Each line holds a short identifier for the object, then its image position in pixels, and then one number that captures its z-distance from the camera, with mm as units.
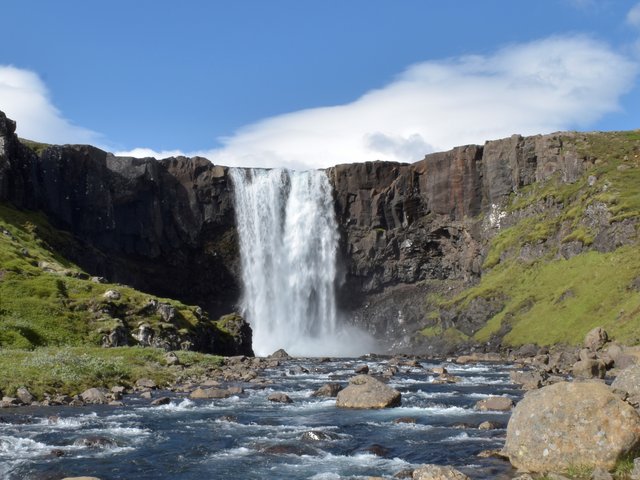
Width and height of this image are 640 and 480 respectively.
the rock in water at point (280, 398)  39531
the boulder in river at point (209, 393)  40938
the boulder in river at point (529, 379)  43969
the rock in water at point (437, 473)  18469
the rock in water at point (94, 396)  37844
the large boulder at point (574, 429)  18562
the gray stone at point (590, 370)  49969
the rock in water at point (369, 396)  36219
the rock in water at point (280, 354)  87188
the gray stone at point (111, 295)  68625
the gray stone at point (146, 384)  44531
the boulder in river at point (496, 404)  34344
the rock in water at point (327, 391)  41906
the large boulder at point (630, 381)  25892
